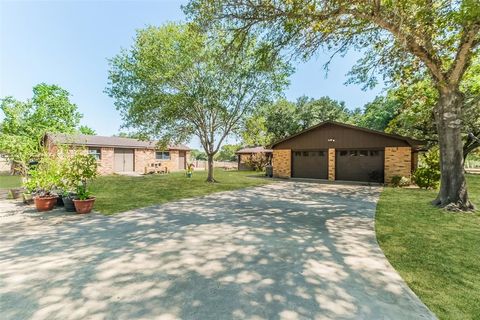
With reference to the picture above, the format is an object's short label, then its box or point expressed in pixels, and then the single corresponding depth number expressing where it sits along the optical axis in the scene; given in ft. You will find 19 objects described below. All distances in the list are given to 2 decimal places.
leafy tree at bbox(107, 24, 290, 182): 44.70
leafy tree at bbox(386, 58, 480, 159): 35.04
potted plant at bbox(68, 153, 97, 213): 23.62
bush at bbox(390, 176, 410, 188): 44.65
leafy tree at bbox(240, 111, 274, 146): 55.35
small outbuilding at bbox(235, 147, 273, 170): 95.22
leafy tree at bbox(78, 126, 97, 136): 139.64
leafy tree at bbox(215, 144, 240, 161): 148.61
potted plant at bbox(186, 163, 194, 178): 64.62
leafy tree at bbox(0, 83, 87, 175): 84.48
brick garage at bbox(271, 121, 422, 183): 46.80
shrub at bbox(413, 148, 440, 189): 39.99
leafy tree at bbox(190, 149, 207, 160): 196.69
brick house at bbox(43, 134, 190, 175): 74.08
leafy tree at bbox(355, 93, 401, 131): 93.46
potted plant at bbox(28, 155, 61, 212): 24.44
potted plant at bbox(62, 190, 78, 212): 23.89
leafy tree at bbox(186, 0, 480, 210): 21.06
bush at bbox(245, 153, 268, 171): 95.71
